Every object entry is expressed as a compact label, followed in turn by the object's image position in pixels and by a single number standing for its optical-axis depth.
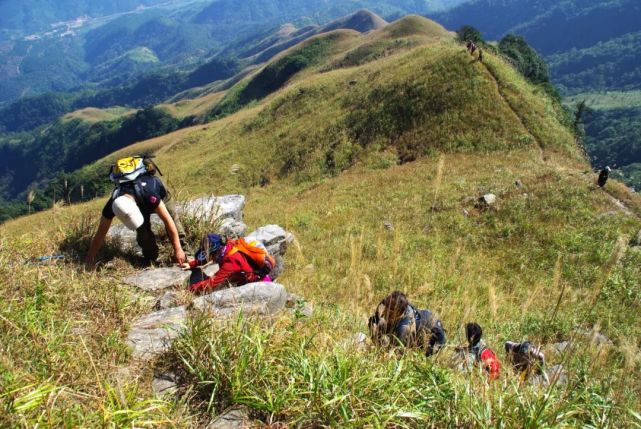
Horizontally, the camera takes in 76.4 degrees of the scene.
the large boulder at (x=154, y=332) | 3.30
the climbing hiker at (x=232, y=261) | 5.38
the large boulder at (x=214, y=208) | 7.40
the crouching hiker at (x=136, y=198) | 5.32
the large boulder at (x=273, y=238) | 7.82
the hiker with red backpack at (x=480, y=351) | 3.44
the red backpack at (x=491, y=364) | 3.36
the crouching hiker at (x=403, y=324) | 3.57
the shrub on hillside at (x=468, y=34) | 51.38
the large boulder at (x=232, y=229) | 7.88
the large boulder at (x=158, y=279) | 5.32
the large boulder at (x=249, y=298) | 4.05
